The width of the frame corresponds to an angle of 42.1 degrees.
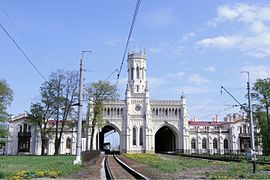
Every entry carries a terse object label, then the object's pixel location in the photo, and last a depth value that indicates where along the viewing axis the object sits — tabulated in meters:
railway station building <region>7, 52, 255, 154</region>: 80.31
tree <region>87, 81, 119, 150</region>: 62.91
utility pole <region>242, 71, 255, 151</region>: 32.05
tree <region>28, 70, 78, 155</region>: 58.00
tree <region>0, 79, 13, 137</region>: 51.10
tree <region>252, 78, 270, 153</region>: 50.22
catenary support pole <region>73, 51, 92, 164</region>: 26.89
